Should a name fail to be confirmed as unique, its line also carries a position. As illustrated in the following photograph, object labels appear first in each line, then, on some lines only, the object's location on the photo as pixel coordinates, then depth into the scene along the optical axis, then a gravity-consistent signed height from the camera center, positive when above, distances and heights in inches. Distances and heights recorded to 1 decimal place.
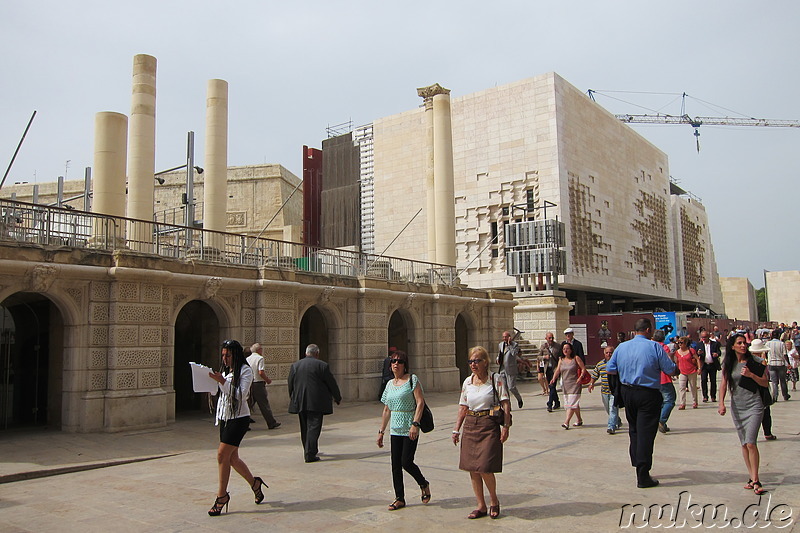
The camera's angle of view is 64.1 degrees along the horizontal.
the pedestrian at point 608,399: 439.2 -60.1
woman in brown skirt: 229.0 -39.1
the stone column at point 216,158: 761.0 +200.1
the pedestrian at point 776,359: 557.3 -38.7
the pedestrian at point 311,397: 366.6 -42.2
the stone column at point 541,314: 1157.7 +8.9
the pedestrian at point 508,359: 573.0 -35.2
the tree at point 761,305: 4121.8 +66.8
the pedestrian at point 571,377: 468.1 -43.1
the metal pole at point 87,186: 882.4 +216.1
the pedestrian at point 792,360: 702.5 -50.5
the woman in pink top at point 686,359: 558.6 -37.5
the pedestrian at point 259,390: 481.4 -51.1
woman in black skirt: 250.4 -35.7
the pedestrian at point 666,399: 435.5 -55.9
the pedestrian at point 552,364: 581.0 -44.2
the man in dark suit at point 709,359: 586.6 -39.7
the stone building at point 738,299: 3225.9 +84.7
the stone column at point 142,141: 682.2 +198.4
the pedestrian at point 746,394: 262.7 -33.1
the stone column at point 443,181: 971.9 +213.8
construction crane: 3919.8 +1240.7
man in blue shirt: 274.4 -32.5
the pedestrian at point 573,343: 487.5 -18.8
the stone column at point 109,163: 629.9 +162.9
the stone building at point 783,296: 2588.6 +76.5
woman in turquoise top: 250.1 -38.8
